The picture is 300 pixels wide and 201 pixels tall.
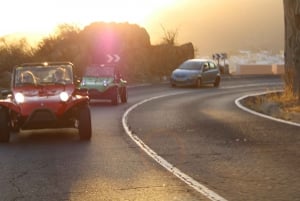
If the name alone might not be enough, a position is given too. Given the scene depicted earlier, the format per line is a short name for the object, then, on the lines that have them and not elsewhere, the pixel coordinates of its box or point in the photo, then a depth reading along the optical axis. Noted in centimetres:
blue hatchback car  4109
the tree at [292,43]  2558
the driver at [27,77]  1571
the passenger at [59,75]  1587
